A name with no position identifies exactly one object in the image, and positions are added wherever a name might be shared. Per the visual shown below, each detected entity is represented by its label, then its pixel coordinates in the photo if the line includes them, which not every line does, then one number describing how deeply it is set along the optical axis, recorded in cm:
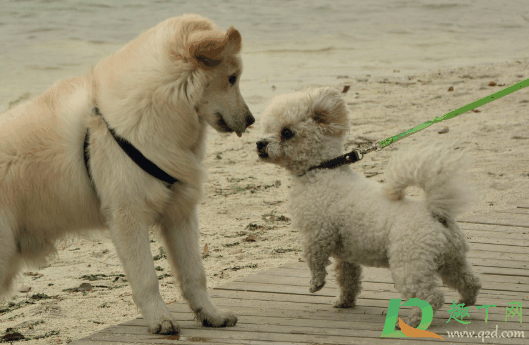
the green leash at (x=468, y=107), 723
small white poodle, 621
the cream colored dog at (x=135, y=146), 671
